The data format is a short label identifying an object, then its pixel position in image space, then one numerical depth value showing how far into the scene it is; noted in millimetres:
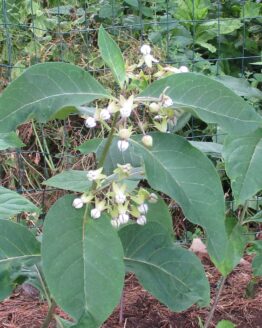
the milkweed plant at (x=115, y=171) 1462
